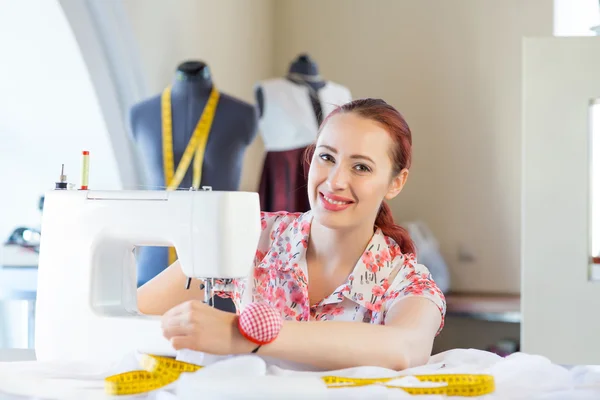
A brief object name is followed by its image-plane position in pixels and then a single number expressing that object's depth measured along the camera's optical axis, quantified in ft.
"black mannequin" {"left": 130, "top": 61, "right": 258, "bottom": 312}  10.23
